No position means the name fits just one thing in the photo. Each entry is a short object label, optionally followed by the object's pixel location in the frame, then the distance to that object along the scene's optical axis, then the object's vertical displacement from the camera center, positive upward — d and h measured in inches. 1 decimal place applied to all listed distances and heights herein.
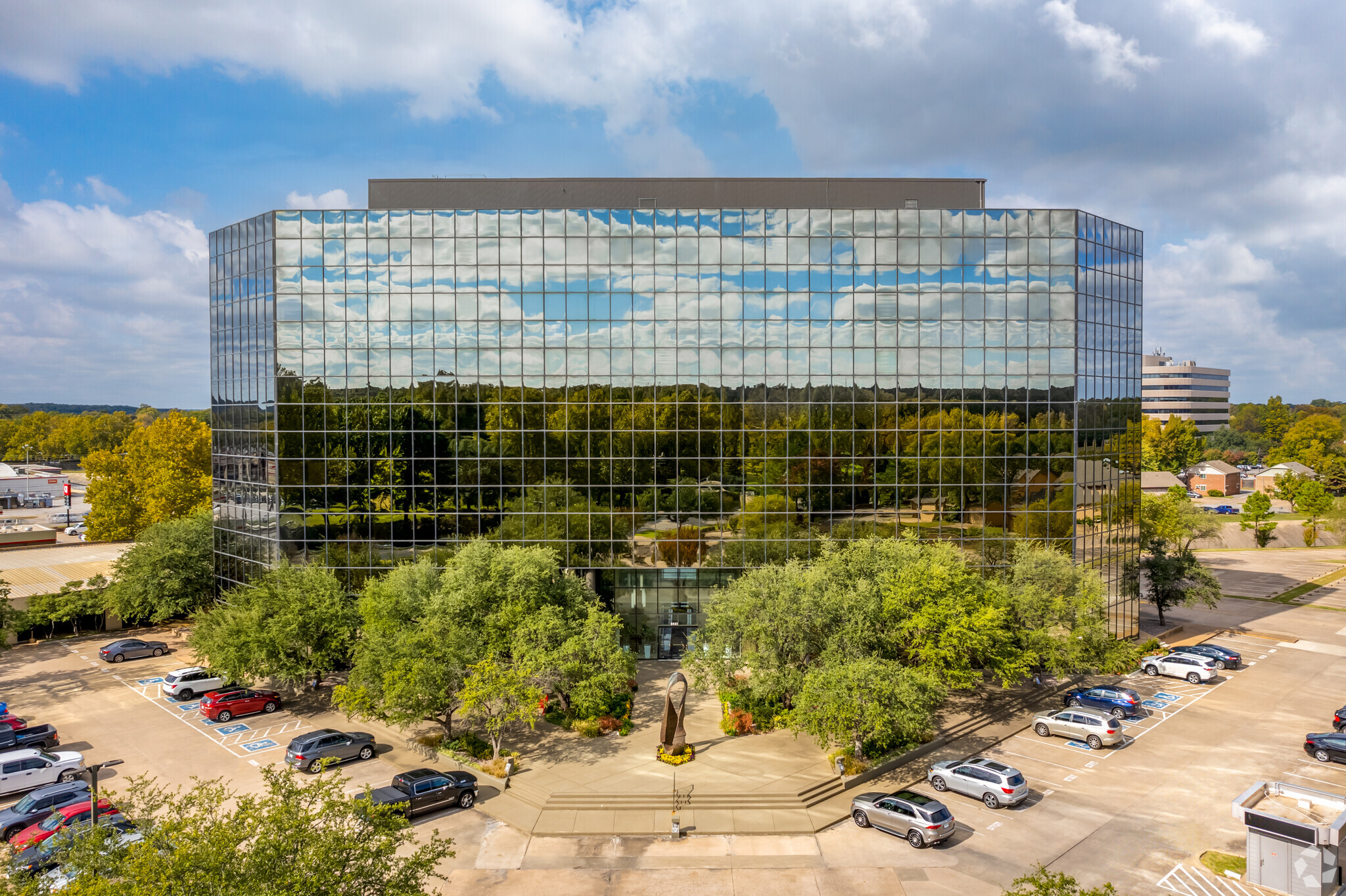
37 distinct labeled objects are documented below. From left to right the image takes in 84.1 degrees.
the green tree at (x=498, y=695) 1108.5 -381.1
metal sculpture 1166.3 -458.0
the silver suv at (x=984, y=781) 1010.7 -475.4
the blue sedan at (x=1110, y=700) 1370.6 -486.7
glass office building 1653.5 +128.2
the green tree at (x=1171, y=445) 5442.9 -48.4
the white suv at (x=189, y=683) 1446.9 -475.2
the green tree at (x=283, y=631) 1301.7 -341.6
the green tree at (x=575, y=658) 1168.2 -347.1
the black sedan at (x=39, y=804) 947.3 -473.8
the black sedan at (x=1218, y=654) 1635.1 -475.0
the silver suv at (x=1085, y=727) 1219.9 -479.2
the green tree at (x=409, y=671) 1120.2 -352.7
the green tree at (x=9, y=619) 1594.5 -402.1
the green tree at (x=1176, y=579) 1907.0 -363.3
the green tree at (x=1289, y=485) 4247.0 -266.0
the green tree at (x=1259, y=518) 3546.0 -382.2
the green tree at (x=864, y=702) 1034.1 -369.7
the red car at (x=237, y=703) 1333.7 -477.9
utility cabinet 797.9 -446.6
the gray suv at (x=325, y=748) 1128.8 -475.3
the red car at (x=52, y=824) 891.4 -468.0
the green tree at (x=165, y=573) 1792.6 -325.6
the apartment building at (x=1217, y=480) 5078.7 -282.5
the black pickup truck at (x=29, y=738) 1202.0 -482.4
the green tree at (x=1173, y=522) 2098.9 -237.6
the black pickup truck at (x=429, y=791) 983.0 -470.5
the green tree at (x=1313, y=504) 3614.7 -332.8
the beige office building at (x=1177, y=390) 6742.1 +441.4
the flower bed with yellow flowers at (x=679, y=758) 1145.4 -491.3
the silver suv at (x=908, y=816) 911.7 -475.1
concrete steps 1023.0 -497.2
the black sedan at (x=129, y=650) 1690.5 -479.7
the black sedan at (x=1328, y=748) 1151.6 -480.1
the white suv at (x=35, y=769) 1080.2 -482.8
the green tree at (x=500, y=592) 1235.9 -263.0
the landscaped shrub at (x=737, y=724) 1269.7 -487.9
